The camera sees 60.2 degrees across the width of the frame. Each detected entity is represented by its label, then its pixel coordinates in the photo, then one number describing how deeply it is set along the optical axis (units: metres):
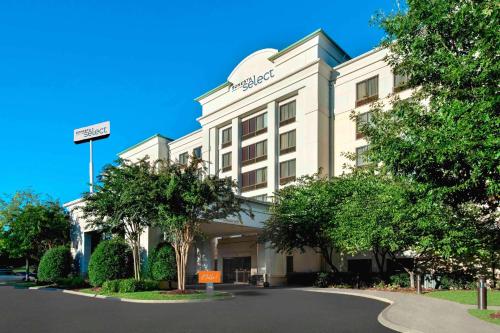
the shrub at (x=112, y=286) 21.67
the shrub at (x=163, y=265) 22.73
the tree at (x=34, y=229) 33.62
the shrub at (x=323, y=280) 29.12
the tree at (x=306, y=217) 27.55
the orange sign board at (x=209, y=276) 20.02
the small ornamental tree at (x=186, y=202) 20.12
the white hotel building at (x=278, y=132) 32.91
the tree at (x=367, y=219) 22.31
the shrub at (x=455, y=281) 24.12
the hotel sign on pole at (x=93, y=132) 51.12
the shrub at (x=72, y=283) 26.31
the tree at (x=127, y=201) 20.36
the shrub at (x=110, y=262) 23.86
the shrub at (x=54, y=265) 29.55
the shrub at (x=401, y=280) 25.53
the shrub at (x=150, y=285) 22.01
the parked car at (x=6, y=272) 65.56
